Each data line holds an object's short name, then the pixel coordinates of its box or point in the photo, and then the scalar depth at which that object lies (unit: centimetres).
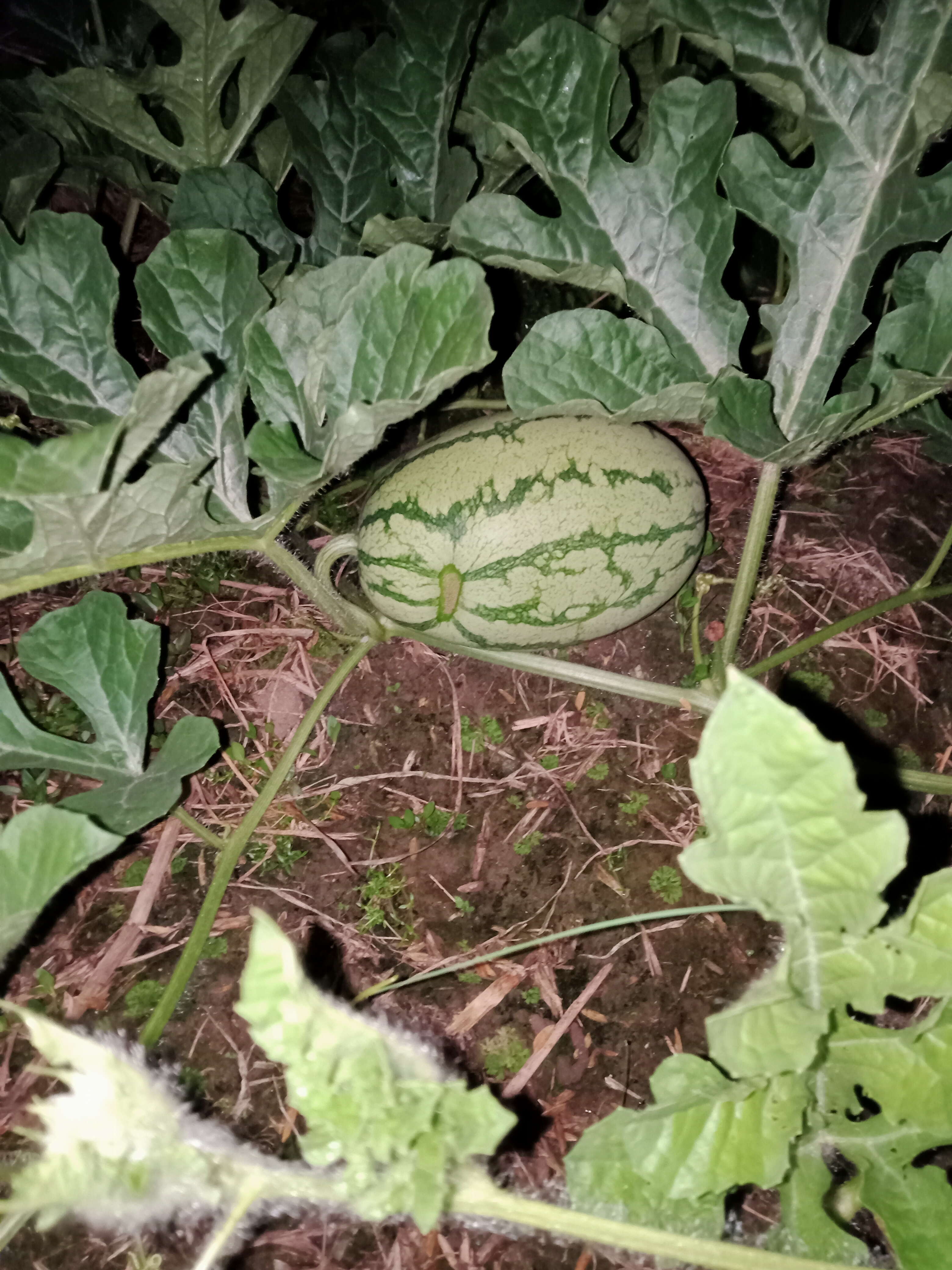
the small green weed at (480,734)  60
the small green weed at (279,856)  57
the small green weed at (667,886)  56
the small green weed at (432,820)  58
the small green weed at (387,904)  55
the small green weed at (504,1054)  52
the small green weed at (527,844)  57
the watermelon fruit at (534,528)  53
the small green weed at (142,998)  53
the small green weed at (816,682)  61
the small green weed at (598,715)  60
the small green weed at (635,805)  58
